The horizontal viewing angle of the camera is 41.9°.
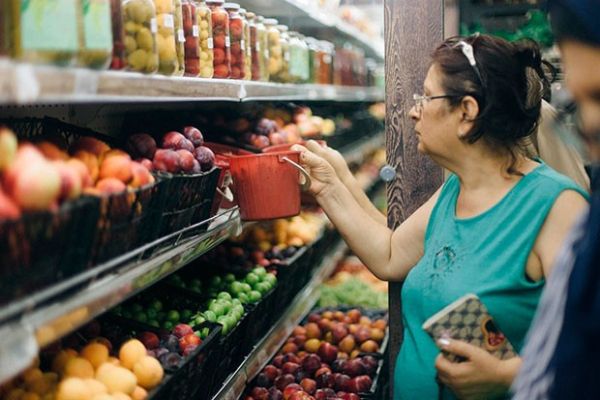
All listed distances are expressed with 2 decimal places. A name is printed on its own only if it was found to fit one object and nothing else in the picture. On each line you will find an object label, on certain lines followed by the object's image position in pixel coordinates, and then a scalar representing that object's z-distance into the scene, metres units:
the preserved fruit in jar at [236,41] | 2.80
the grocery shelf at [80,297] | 1.19
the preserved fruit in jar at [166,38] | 2.05
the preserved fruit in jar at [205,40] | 2.48
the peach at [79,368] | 1.75
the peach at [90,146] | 1.84
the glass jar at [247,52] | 2.89
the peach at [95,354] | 1.85
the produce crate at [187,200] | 1.89
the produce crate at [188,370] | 1.85
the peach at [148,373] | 1.80
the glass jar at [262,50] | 3.12
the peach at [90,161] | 1.71
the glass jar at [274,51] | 3.37
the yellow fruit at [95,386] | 1.69
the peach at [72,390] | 1.63
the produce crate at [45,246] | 1.21
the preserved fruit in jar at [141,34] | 1.85
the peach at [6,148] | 1.26
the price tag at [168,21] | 2.10
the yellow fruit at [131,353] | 1.87
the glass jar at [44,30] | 1.29
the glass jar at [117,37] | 1.73
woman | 2.01
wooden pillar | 2.81
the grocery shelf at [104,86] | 1.18
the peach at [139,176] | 1.73
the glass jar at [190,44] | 2.35
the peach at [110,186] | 1.60
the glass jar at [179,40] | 2.21
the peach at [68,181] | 1.36
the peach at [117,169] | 1.70
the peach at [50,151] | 1.56
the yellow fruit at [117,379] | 1.73
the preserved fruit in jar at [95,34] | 1.48
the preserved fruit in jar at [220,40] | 2.64
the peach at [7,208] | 1.21
